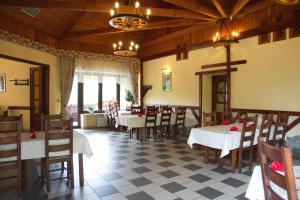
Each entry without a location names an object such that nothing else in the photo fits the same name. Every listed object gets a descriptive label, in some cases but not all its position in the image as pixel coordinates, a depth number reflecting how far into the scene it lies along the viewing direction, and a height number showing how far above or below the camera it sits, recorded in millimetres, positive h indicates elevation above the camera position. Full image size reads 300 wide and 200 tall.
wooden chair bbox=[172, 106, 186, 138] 7419 -638
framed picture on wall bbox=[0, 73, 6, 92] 8672 +665
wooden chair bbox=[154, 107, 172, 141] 7043 -578
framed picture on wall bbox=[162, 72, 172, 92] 9195 +763
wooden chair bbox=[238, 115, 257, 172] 4055 -701
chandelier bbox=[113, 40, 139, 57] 7368 +1602
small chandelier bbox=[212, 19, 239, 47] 5602 +1587
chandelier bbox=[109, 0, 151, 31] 4117 +1516
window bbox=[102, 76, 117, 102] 10383 +559
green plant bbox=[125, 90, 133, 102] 10617 +184
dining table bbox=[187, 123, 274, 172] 3957 -721
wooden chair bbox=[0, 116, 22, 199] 2889 -638
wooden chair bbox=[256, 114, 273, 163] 4137 -502
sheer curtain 9516 +1251
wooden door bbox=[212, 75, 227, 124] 7977 +237
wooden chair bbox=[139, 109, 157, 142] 6750 -625
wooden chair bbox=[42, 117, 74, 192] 3196 -651
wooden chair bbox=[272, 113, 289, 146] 4473 -576
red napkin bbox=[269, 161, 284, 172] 1930 -583
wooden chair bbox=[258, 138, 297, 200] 1314 -468
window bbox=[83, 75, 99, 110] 9891 +360
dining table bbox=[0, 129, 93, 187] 3119 -666
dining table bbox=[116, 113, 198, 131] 6648 -614
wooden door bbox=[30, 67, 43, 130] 7910 +118
